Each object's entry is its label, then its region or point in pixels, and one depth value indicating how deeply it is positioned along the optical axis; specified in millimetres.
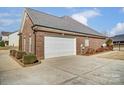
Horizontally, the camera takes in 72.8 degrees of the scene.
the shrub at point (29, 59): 6206
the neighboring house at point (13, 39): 26720
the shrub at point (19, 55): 8095
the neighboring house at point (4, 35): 43866
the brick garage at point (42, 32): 8276
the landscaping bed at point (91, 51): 11584
